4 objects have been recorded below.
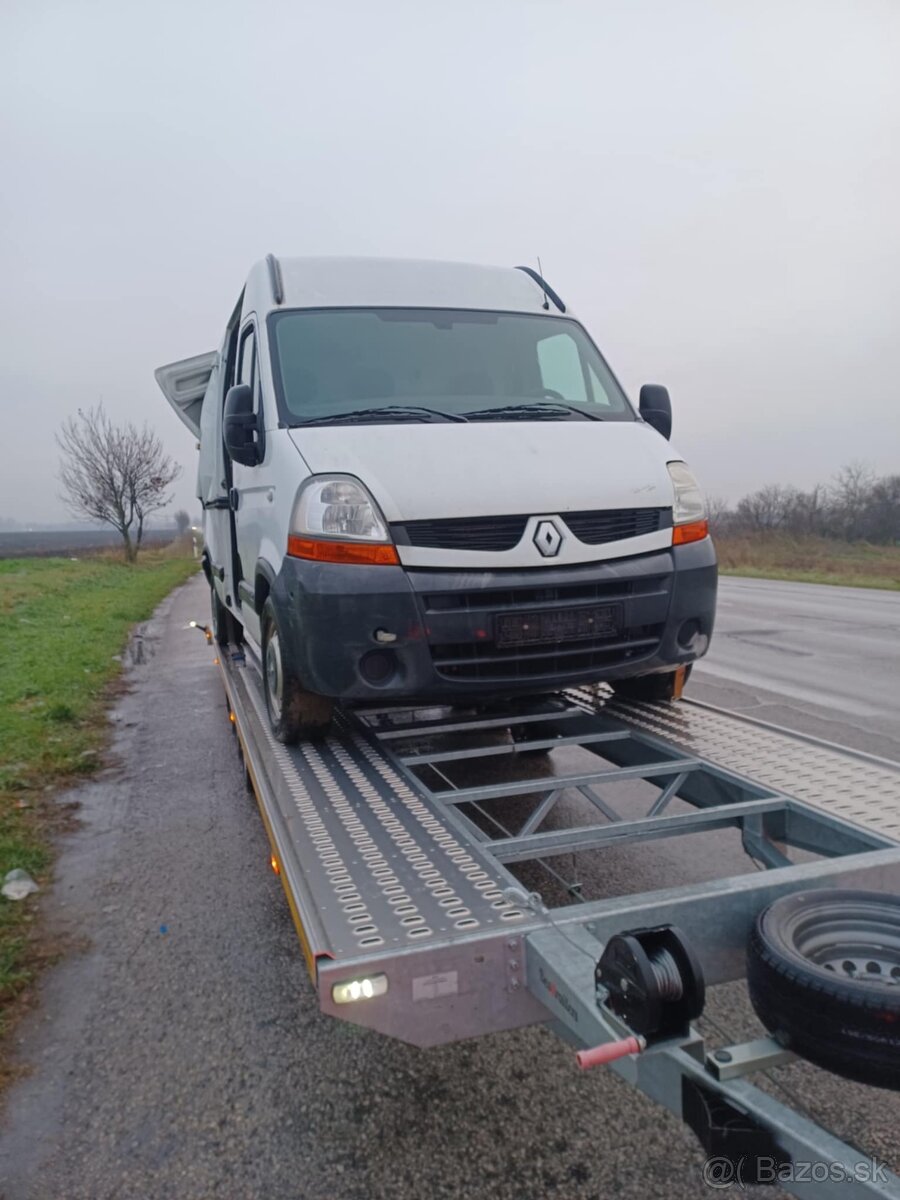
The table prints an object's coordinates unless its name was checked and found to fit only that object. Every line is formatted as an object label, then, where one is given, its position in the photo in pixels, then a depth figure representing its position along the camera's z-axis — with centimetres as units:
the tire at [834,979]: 171
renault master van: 345
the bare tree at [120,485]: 3959
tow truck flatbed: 175
